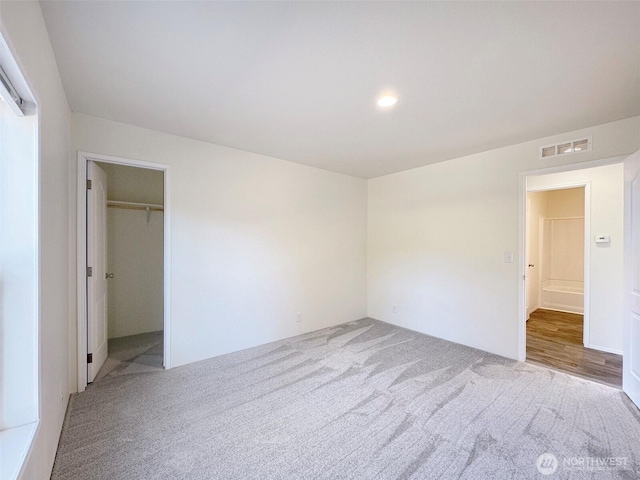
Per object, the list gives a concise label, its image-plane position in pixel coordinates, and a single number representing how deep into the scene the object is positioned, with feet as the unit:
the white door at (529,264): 16.79
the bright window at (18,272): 3.96
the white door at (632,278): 7.52
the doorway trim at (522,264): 10.19
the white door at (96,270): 8.52
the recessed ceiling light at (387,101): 7.04
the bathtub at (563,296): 17.20
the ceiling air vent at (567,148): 8.89
